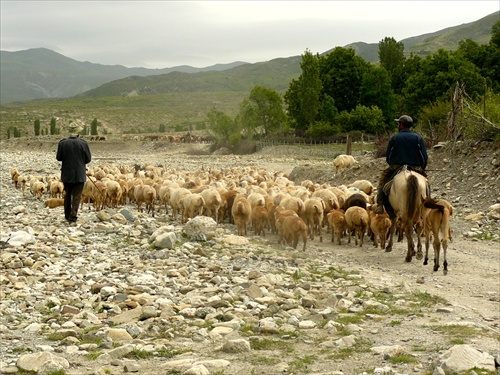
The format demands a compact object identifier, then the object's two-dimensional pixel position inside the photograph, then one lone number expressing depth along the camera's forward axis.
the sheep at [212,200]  16.52
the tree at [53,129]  85.50
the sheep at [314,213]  14.68
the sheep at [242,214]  14.70
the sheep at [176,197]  17.30
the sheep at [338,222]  14.10
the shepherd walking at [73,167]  14.40
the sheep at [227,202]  17.20
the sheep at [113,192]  19.30
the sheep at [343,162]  28.75
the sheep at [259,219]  14.94
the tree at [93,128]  85.12
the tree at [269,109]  60.28
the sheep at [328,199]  16.17
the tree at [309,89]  54.37
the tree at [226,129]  59.03
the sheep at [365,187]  19.62
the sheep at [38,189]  22.60
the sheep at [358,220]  13.73
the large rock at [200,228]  13.23
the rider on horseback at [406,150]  11.87
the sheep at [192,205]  16.28
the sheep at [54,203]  18.77
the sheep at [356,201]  15.24
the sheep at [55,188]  21.62
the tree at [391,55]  67.88
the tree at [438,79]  47.94
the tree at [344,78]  59.12
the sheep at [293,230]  13.04
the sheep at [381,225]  13.34
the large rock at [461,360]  5.38
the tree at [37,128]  86.31
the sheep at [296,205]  15.05
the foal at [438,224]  10.73
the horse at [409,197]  11.37
